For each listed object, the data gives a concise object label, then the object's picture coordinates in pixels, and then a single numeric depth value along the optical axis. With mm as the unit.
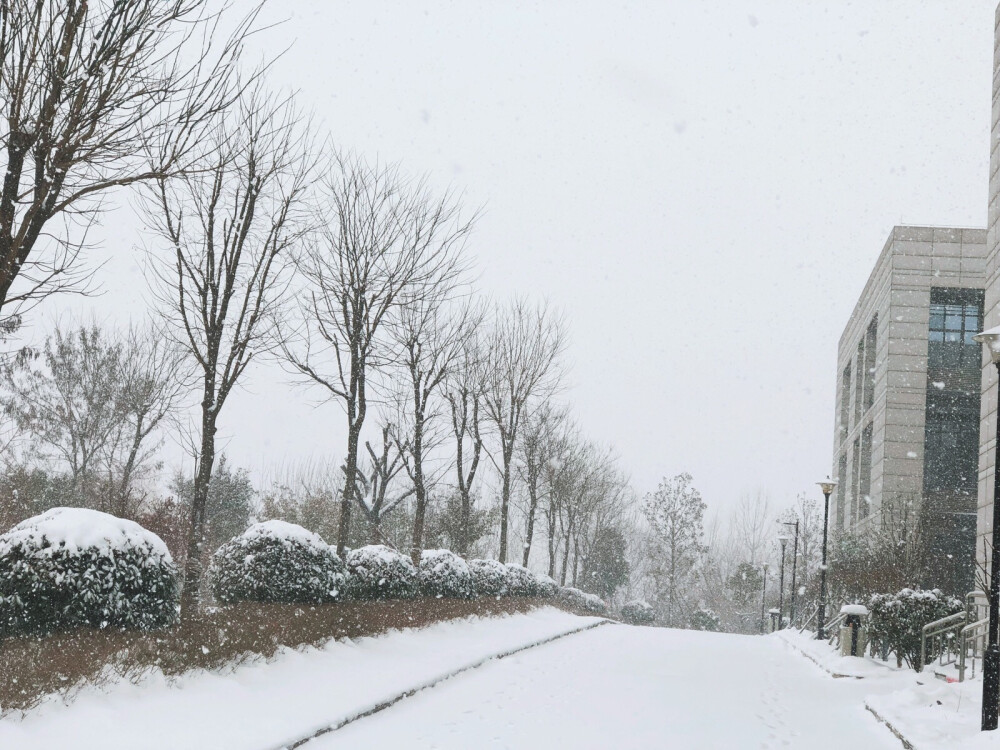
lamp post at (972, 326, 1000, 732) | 9727
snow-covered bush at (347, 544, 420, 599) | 16469
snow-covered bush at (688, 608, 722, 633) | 55062
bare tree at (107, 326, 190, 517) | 31453
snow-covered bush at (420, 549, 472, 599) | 20297
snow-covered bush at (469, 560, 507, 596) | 24625
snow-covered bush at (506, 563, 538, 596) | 27267
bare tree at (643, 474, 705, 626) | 58625
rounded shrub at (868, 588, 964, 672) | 16938
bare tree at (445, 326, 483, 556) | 26438
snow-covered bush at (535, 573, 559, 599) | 32081
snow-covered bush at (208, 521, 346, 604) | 13117
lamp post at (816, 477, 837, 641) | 25516
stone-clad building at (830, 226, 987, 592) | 39125
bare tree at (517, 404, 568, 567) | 32969
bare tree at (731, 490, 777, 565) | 81875
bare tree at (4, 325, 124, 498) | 31312
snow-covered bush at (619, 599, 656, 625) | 51094
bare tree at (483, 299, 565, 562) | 28891
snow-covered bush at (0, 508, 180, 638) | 8297
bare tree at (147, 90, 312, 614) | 13820
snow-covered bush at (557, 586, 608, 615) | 38438
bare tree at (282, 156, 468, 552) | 18031
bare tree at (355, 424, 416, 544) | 25766
